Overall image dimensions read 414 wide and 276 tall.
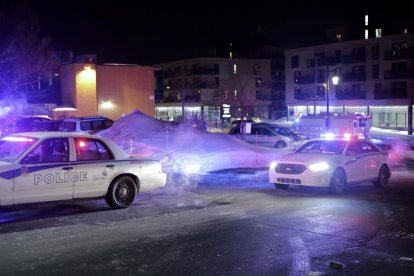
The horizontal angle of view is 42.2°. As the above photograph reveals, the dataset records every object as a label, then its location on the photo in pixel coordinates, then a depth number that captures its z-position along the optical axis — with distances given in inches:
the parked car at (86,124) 1039.6
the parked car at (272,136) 1144.2
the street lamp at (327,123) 1598.2
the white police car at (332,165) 518.6
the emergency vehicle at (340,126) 1521.9
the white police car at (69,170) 367.9
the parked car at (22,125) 1150.9
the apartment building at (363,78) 2514.8
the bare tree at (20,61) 1636.3
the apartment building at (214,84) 3326.8
